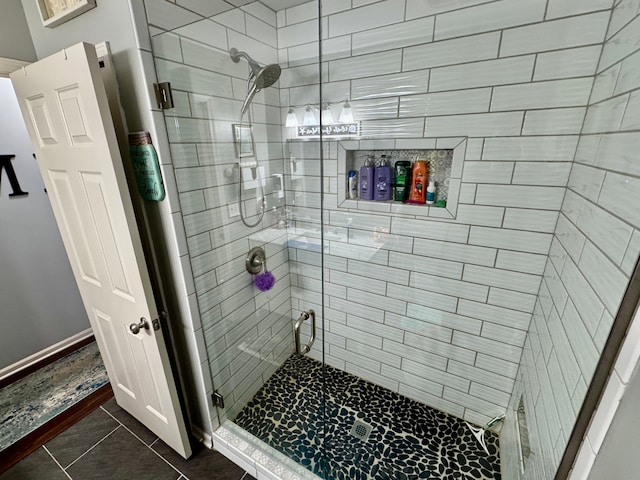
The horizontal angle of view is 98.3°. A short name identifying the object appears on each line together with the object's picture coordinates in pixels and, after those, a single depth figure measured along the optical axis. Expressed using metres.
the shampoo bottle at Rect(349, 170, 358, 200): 1.71
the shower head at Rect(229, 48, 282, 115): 1.45
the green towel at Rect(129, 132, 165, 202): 1.09
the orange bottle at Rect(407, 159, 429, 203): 1.51
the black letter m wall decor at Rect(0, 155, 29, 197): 1.89
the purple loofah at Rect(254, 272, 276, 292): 1.78
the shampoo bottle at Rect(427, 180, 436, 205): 1.51
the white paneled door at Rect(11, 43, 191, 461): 1.03
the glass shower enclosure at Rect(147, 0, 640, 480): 0.98
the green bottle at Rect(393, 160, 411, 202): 1.55
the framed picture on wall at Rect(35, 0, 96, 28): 1.05
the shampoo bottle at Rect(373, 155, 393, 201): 1.60
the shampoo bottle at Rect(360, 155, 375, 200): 1.62
